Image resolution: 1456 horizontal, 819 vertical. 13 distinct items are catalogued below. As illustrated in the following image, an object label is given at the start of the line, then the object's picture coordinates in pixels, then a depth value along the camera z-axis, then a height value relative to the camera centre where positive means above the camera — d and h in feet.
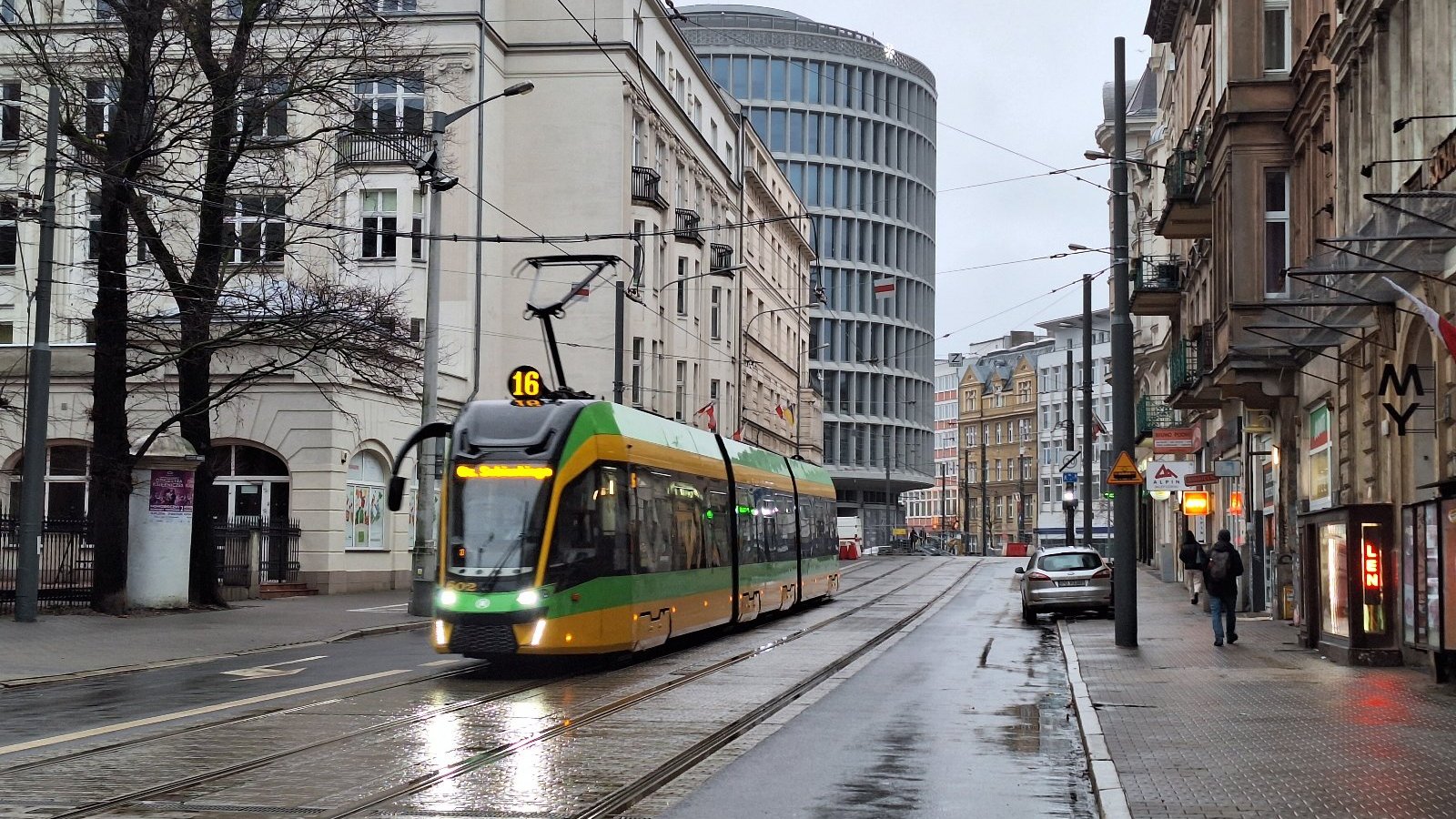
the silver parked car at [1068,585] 107.24 -2.84
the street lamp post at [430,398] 101.76 +7.76
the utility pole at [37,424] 81.30 +4.86
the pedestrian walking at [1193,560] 119.44 -1.42
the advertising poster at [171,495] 97.30 +2.02
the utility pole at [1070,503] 210.38 +4.20
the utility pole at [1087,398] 154.61 +12.27
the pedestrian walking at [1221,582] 82.28 -2.01
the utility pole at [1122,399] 81.46 +6.52
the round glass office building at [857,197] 366.84 +72.55
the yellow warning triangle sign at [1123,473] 83.76 +3.04
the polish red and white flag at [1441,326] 50.92 +6.24
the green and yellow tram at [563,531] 62.75 +0.09
